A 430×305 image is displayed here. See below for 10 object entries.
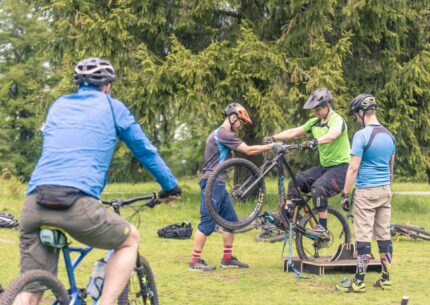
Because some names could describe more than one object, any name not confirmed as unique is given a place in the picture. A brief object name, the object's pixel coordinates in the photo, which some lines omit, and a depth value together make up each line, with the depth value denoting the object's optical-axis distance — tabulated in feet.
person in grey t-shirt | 29.09
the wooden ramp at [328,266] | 29.76
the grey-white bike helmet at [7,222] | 40.40
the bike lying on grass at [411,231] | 40.86
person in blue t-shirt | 26.32
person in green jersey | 29.12
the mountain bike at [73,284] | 14.15
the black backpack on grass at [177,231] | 40.29
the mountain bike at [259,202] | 28.32
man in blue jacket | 14.55
